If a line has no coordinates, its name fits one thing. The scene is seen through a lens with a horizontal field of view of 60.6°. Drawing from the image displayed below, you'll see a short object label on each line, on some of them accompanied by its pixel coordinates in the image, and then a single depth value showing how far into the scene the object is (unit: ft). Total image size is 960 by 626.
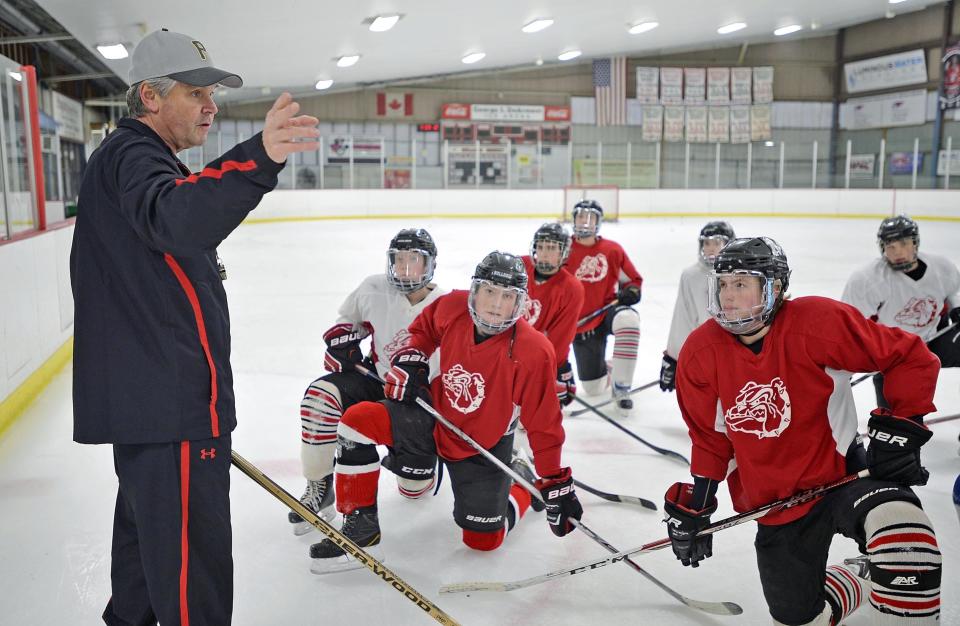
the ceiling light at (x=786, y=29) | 57.30
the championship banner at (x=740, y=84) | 68.80
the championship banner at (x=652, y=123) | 67.87
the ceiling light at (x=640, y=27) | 47.65
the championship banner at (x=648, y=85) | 68.23
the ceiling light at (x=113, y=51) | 30.14
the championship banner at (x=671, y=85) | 68.44
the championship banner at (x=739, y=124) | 68.13
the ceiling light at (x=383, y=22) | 33.24
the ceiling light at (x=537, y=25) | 42.50
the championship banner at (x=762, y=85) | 69.05
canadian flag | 67.46
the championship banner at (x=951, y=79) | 58.18
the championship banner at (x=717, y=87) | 68.49
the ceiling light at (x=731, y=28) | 53.06
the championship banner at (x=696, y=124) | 67.77
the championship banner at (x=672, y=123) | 67.87
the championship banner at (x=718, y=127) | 67.92
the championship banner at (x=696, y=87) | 68.49
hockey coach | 4.60
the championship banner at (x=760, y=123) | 68.49
